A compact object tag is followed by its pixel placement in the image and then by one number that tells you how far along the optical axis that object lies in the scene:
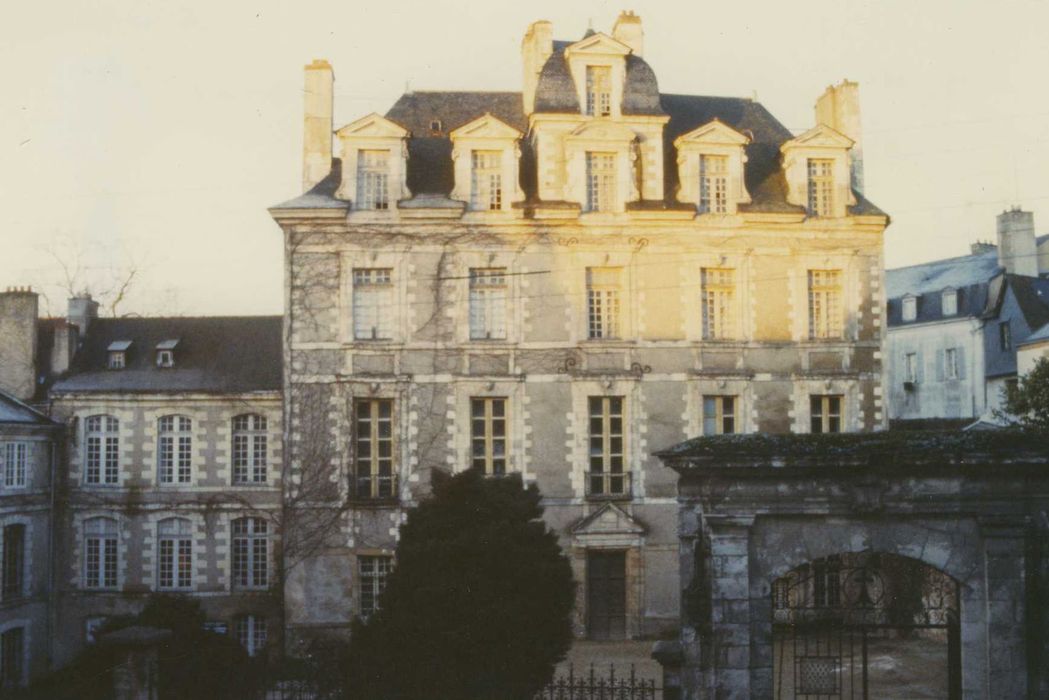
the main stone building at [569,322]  26.19
